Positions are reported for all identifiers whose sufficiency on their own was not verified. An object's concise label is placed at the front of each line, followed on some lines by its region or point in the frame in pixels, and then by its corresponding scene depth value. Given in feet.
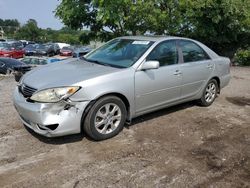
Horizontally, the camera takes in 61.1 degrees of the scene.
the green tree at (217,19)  29.71
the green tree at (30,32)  178.75
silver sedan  9.19
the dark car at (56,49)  83.13
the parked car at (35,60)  37.40
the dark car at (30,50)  70.59
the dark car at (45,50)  73.44
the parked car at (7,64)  34.78
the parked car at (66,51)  79.27
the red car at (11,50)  61.88
